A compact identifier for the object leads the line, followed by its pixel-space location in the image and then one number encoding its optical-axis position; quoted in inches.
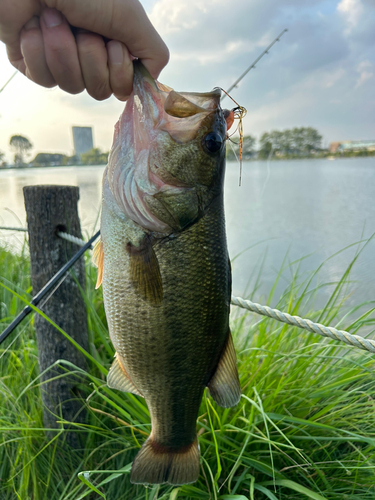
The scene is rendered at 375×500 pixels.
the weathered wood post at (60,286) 23.8
